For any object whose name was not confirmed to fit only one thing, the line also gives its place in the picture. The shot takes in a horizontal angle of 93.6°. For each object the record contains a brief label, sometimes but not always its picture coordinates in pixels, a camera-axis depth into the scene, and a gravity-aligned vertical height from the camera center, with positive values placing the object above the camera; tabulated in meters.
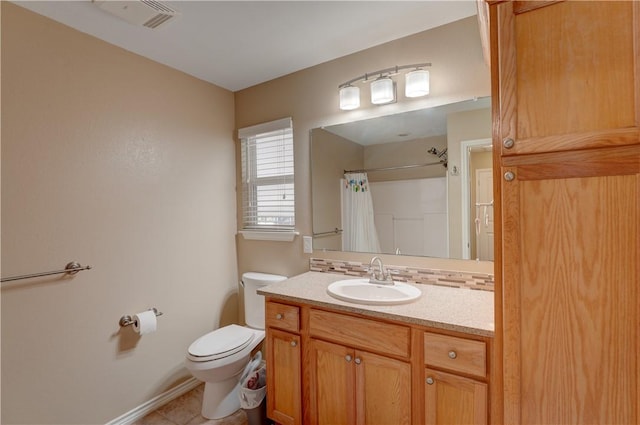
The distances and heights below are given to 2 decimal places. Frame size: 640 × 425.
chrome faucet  1.77 -0.41
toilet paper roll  1.89 -0.69
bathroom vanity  1.19 -0.68
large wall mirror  1.66 +0.16
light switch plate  2.24 -0.26
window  2.37 +0.28
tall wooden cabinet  0.89 -0.01
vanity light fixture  1.75 +0.75
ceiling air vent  1.48 +1.04
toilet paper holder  1.88 -0.68
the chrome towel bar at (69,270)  1.52 -0.30
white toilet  1.82 -0.92
